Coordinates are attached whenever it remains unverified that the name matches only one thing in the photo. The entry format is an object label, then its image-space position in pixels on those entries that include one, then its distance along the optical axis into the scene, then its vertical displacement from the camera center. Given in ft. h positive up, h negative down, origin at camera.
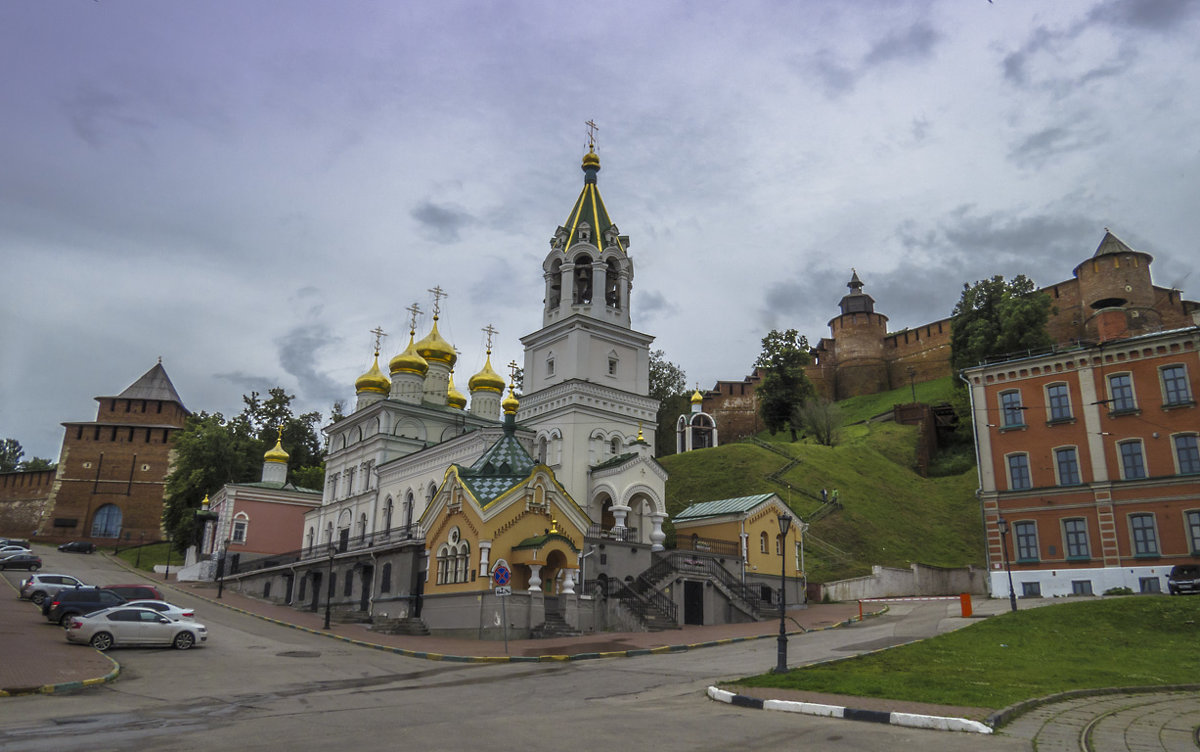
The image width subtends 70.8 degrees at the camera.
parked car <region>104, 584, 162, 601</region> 96.22 -0.78
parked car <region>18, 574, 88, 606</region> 98.22 -0.28
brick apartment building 94.32 +16.44
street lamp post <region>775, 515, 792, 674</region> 48.80 -3.14
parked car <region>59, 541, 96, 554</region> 210.38 +8.74
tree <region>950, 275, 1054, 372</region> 179.11 +60.94
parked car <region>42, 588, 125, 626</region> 81.20 -1.79
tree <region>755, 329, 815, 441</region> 212.23 +53.90
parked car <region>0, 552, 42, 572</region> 140.36 +3.32
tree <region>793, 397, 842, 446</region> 200.85 +42.02
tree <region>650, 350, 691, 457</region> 253.24 +59.02
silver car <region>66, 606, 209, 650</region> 68.13 -3.60
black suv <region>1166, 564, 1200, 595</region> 83.63 +2.90
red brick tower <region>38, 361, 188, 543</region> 236.84 +30.05
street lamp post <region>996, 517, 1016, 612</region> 80.17 +7.27
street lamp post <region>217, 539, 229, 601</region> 148.13 +6.57
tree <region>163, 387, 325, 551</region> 190.19 +28.90
